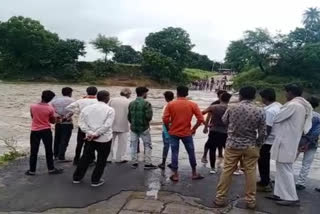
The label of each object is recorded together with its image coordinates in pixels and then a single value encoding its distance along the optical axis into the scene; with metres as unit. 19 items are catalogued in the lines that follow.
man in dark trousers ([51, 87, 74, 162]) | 5.25
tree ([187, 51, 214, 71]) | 61.57
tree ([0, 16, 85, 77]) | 37.06
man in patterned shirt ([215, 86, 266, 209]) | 3.73
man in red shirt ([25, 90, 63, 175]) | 4.69
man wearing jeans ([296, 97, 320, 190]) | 4.47
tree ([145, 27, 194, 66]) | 42.06
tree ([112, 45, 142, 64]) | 43.89
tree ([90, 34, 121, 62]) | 40.50
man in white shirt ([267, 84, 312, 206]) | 3.88
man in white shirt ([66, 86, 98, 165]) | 5.00
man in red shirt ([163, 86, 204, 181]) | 4.53
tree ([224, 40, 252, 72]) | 37.40
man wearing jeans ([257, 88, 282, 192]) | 4.25
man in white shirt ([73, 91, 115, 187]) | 4.25
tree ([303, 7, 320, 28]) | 41.27
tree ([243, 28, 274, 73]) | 35.75
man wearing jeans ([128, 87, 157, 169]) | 5.05
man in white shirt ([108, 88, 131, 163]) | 5.36
